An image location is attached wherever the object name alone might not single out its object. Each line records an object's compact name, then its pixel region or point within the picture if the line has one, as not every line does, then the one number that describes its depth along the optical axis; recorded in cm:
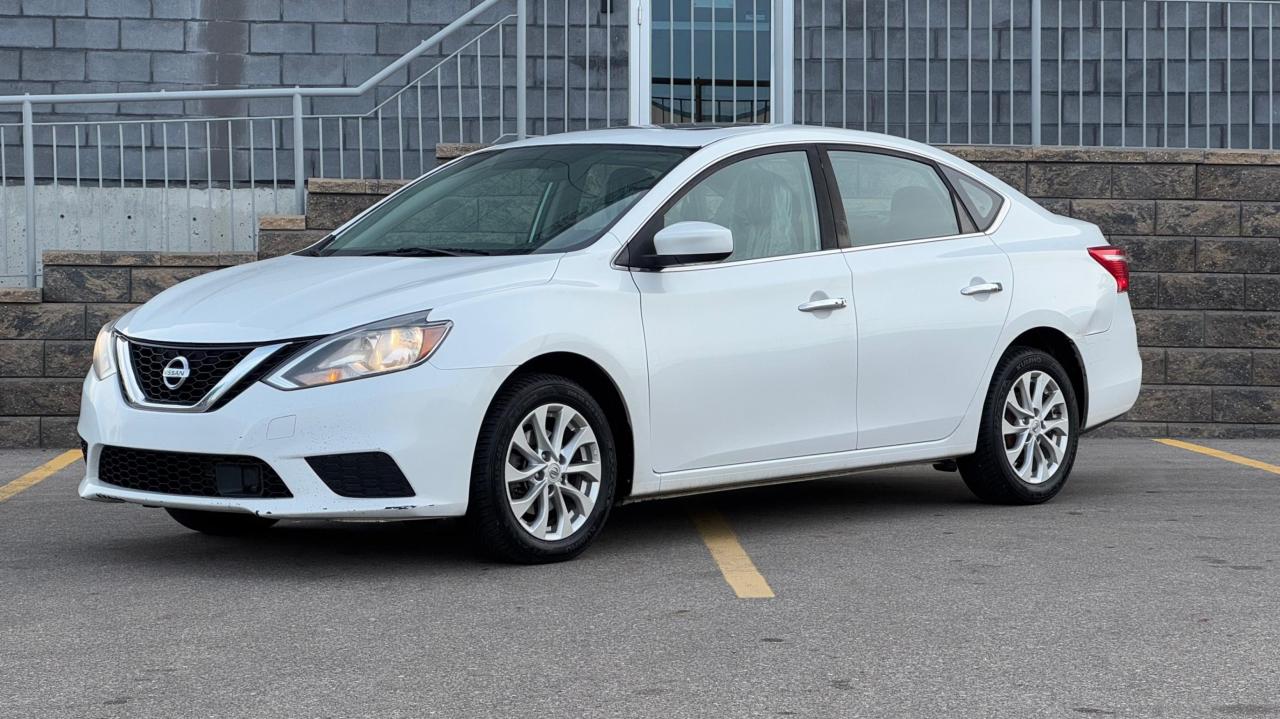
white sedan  565
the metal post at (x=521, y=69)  1116
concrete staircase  1052
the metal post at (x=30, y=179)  1047
